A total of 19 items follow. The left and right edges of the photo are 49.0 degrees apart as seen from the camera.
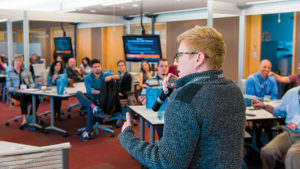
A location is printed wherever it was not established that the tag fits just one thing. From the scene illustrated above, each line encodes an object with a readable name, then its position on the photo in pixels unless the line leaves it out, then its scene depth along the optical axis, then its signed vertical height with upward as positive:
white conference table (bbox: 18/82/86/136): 5.74 -0.57
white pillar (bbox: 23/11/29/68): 7.48 +0.52
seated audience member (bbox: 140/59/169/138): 4.68 -0.30
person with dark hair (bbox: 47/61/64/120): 7.01 -0.33
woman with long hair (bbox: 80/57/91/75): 10.42 -0.17
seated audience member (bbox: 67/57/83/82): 7.90 -0.32
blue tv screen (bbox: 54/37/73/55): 11.69 +0.54
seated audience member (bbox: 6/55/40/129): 6.43 -0.39
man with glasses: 1.22 -0.21
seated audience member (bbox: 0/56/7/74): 10.41 -0.22
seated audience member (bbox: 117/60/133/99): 6.19 -0.44
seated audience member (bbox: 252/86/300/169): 3.46 -0.80
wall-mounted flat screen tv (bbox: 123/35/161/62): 7.89 +0.33
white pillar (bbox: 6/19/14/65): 8.98 +0.48
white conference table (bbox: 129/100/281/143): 3.63 -0.67
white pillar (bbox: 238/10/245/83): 7.06 +0.44
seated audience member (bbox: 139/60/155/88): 7.98 -0.25
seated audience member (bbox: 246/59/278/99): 5.45 -0.39
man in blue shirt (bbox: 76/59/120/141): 5.58 -0.53
